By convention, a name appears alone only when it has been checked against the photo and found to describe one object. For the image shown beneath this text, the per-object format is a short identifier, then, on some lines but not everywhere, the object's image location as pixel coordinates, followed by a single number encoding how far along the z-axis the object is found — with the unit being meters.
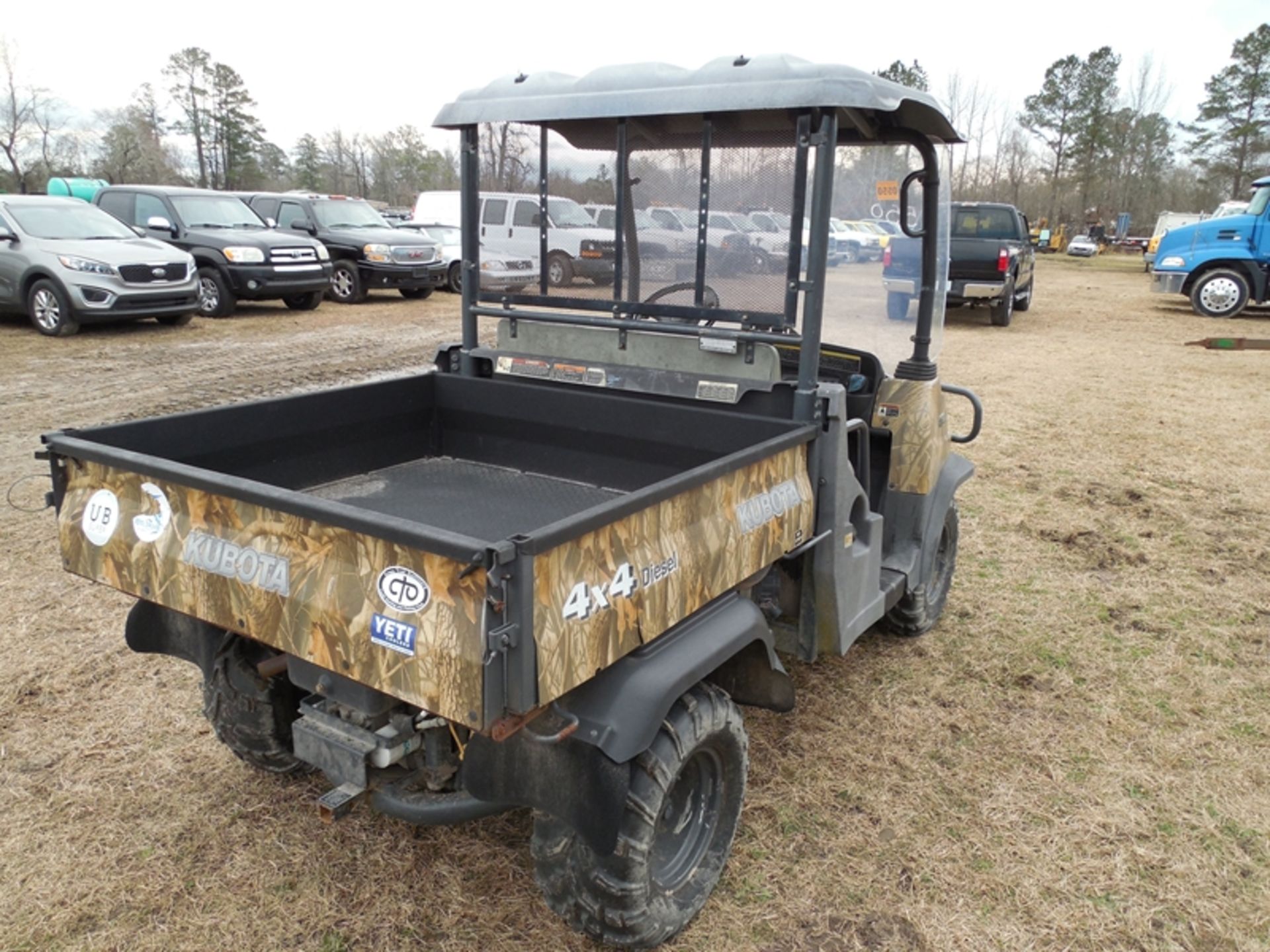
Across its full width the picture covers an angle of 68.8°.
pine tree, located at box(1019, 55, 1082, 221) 47.84
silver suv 10.88
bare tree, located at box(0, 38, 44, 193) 48.41
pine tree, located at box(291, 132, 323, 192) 65.25
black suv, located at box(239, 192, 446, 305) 15.47
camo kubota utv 2.10
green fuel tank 21.30
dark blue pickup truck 15.23
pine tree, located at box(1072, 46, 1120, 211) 47.09
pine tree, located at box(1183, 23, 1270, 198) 41.72
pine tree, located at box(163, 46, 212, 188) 54.38
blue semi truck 15.82
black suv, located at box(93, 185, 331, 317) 13.10
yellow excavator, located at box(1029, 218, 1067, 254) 44.72
